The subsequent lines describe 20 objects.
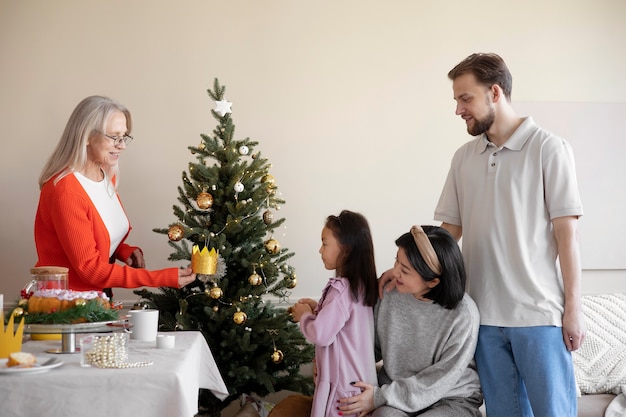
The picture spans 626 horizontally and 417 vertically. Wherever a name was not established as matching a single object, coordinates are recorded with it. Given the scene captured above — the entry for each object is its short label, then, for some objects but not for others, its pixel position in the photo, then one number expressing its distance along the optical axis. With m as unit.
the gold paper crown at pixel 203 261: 2.97
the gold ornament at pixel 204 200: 3.25
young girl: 2.78
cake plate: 2.25
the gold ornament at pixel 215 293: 3.22
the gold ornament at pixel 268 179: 3.40
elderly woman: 2.90
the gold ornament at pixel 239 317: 3.19
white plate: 2.00
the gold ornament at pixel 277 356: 3.27
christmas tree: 3.28
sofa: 3.25
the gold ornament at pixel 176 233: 3.22
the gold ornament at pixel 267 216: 3.38
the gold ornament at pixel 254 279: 3.28
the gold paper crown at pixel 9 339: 2.18
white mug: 2.50
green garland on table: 2.26
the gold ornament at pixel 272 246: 3.35
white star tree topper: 3.39
